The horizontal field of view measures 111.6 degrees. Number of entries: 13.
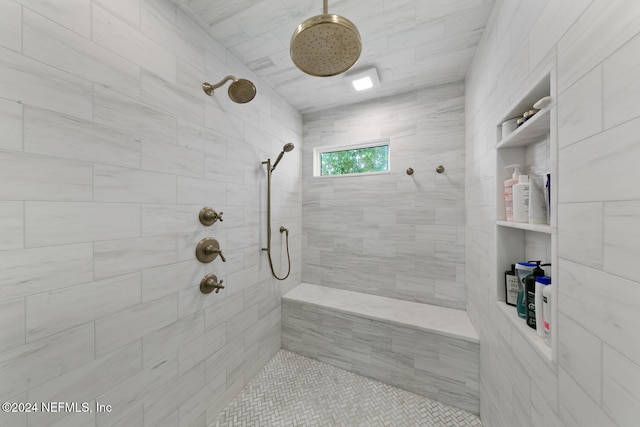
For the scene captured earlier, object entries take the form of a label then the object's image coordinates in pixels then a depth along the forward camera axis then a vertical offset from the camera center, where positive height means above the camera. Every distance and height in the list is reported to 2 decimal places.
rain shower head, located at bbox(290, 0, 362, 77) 0.76 +0.65
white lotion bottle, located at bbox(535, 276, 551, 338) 0.78 -0.34
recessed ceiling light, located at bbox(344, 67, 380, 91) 1.61 +1.03
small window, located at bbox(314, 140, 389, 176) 2.07 +0.53
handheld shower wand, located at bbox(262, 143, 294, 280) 1.72 +0.09
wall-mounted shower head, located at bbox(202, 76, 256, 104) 1.23 +0.72
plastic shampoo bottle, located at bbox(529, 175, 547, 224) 0.83 +0.04
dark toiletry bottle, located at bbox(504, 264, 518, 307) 1.04 -0.36
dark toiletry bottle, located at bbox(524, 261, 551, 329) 0.85 -0.34
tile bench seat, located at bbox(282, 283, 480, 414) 1.43 -0.96
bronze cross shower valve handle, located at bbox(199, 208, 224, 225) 1.24 -0.02
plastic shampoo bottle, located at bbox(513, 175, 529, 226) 0.91 +0.05
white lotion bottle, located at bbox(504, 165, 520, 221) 0.98 +0.10
